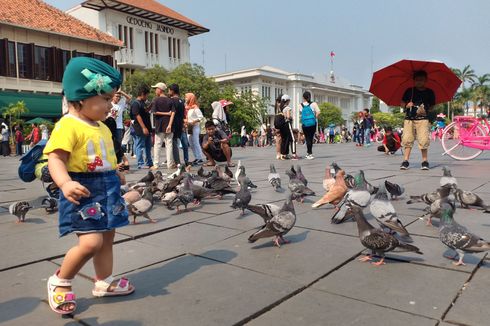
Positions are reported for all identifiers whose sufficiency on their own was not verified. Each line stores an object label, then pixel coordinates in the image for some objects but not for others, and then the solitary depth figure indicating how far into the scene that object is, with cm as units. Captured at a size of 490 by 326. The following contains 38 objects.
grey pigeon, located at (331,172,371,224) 408
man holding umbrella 820
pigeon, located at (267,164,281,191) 607
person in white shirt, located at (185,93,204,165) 1043
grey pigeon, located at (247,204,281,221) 370
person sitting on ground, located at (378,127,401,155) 1347
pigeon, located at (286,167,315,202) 508
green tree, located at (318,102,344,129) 6669
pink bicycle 976
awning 2814
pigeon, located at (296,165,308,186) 548
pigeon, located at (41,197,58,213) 497
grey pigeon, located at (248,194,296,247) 334
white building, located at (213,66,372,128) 5820
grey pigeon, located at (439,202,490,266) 280
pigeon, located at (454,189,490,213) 441
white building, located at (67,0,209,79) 3903
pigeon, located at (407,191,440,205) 429
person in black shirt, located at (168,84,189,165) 930
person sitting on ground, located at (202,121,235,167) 986
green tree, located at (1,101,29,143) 2577
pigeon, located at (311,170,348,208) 456
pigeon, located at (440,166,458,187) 514
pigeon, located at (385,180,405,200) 510
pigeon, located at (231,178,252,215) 440
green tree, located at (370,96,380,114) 9437
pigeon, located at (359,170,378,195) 500
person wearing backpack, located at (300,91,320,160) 1132
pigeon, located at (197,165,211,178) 636
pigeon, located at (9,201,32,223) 445
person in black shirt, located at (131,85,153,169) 908
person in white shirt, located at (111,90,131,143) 882
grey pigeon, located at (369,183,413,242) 329
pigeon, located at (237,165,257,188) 532
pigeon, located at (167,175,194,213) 476
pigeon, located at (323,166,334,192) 525
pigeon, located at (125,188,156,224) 418
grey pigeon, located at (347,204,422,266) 286
